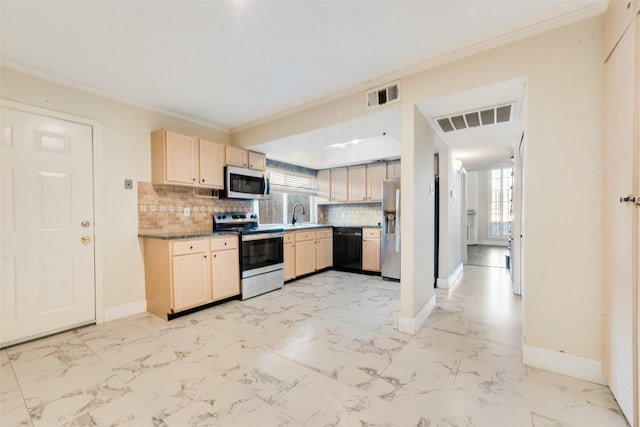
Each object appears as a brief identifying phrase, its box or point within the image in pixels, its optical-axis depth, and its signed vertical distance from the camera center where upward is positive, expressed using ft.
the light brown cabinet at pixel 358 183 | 17.22 +1.81
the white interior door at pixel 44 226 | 7.63 -0.42
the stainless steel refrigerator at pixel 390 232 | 14.38 -1.22
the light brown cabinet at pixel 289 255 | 14.03 -2.40
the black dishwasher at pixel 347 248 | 16.42 -2.46
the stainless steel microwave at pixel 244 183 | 12.30 +1.38
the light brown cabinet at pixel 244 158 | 12.52 +2.65
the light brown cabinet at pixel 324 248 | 16.22 -2.39
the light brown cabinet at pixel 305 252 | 14.78 -2.41
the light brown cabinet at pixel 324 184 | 18.81 +1.89
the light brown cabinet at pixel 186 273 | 9.44 -2.36
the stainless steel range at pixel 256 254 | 11.61 -2.01
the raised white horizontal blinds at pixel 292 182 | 16.62 +1.93
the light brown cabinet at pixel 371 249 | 15.60 -2.33
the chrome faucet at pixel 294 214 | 17.82 -0.23
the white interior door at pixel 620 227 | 4.48 -0.35
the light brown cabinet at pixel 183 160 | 10.32 +2.13
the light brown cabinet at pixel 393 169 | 16.07 +2.52
